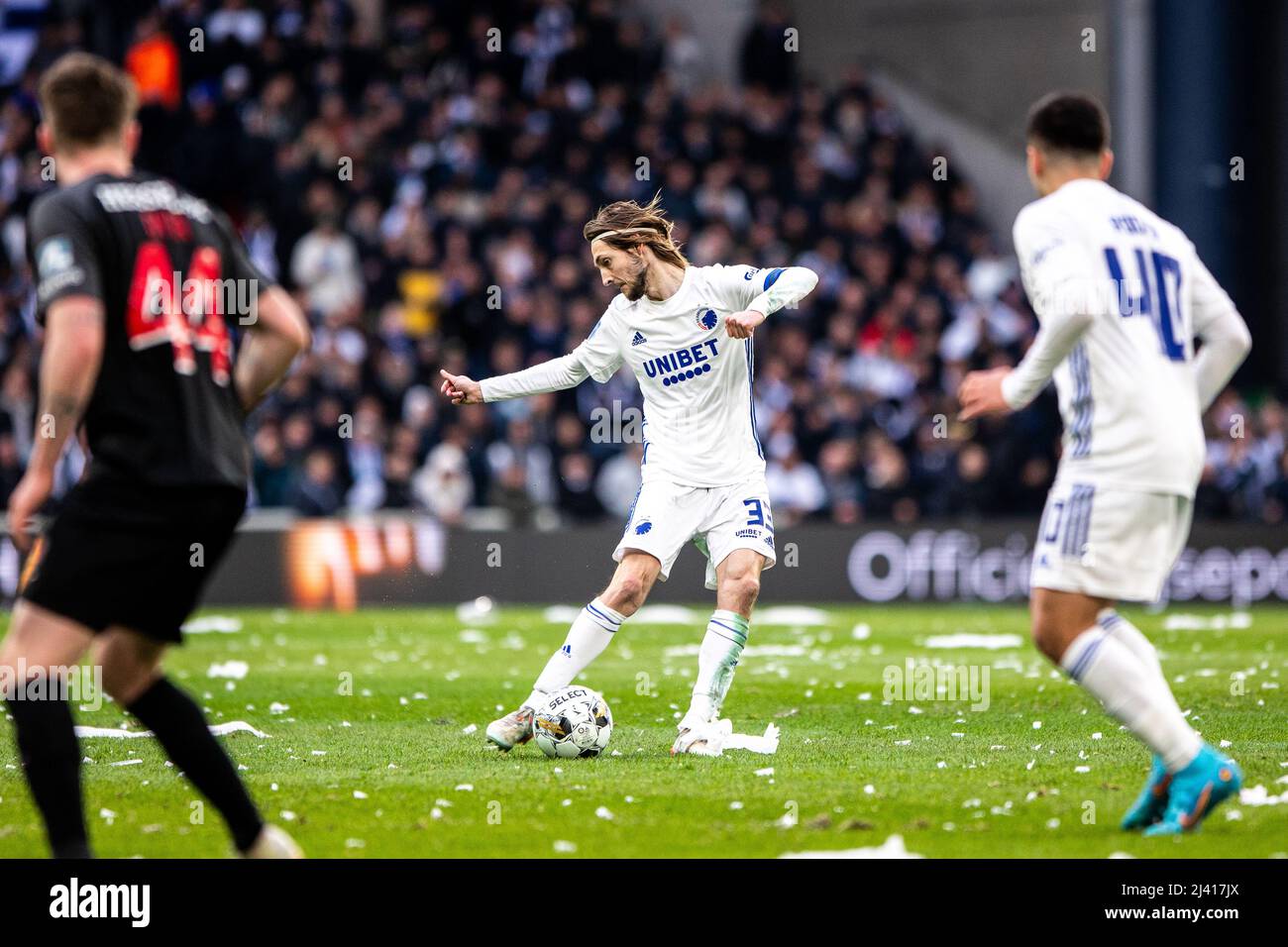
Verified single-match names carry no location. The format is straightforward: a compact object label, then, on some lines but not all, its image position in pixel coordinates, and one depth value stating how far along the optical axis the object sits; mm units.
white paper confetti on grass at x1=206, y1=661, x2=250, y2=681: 12938
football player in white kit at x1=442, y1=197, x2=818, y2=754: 8812
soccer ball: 8484
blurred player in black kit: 5156
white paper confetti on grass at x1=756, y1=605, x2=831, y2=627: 18266
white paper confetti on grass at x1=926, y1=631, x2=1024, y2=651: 15109
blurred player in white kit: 5957
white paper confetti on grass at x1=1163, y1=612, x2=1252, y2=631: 17109
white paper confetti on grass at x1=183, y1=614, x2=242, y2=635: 17175
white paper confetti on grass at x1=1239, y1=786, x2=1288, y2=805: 6797
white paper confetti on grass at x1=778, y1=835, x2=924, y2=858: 5766
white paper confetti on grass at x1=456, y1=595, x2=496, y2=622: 19000
